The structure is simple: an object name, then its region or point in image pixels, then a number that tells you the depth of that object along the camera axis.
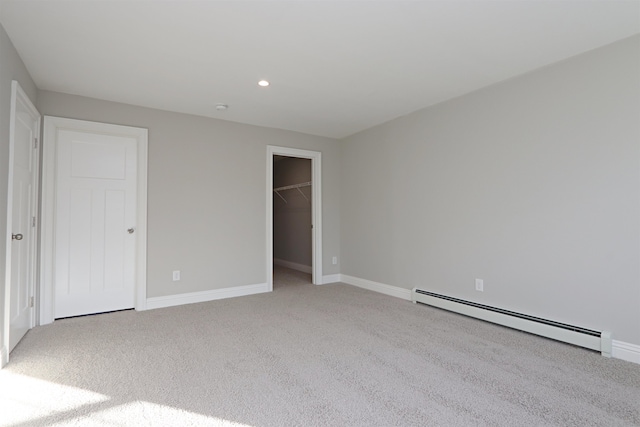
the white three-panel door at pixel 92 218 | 3.35
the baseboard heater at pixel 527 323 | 2.51
